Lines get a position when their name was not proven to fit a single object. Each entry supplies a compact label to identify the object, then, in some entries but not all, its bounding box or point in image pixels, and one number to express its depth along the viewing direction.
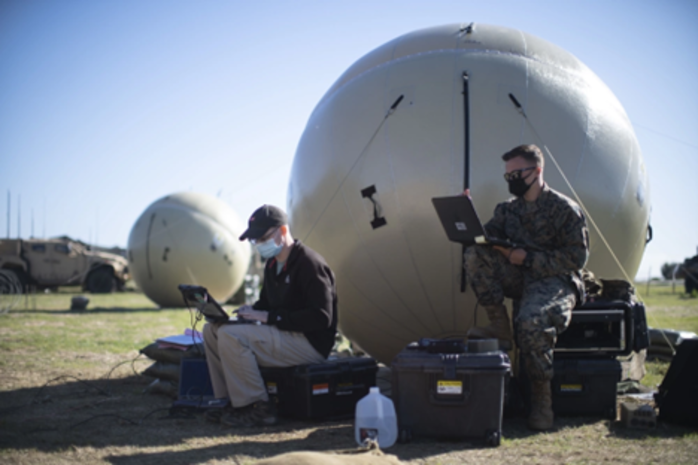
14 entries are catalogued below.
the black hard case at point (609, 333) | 4.17
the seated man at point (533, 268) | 3.80
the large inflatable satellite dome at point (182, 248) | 14.88
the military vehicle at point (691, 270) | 20.05
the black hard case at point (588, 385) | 4.06
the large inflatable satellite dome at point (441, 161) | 4.62
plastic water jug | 3.43
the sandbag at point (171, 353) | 4.89
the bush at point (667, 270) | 33.38
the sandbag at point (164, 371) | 5.20
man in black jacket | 4.02
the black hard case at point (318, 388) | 4.09
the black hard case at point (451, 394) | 3.46
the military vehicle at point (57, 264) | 20.70
